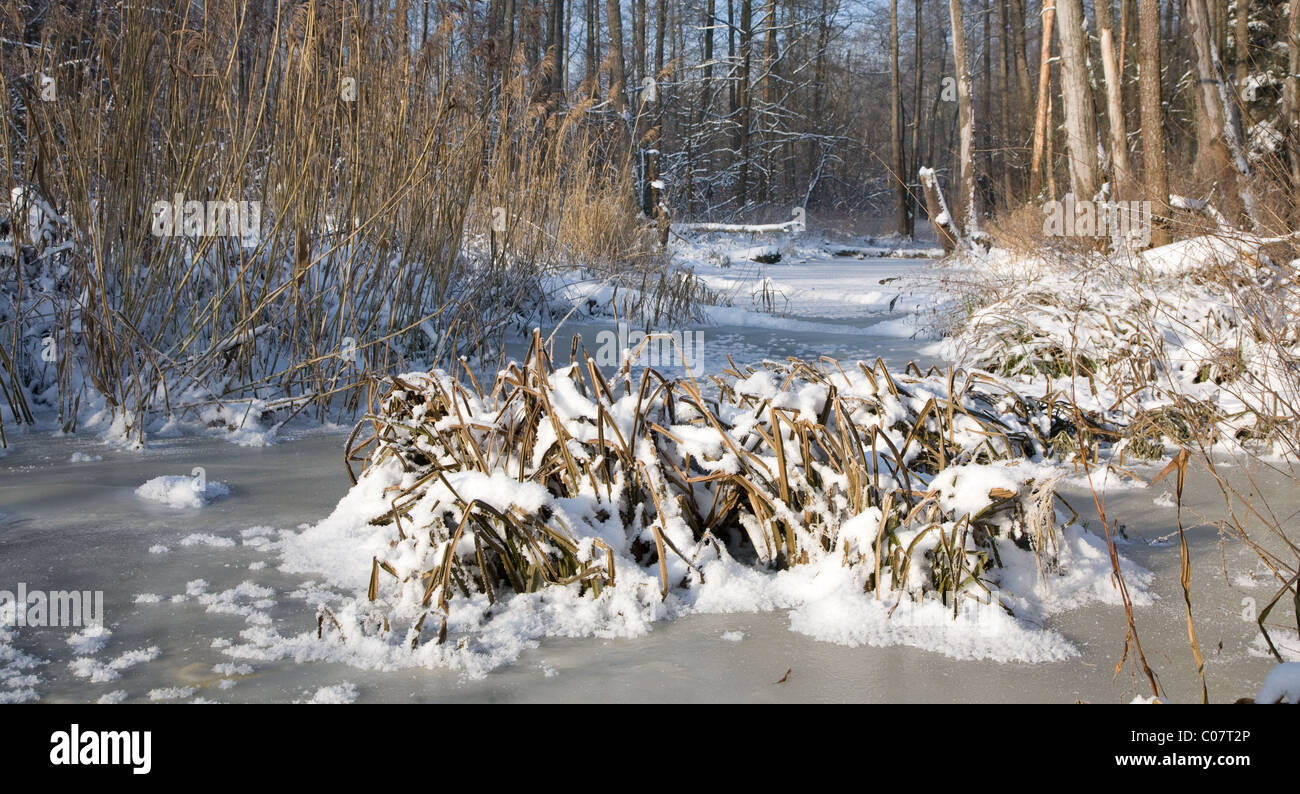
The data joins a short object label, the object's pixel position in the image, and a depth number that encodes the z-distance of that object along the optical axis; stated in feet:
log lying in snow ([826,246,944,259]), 56.39
